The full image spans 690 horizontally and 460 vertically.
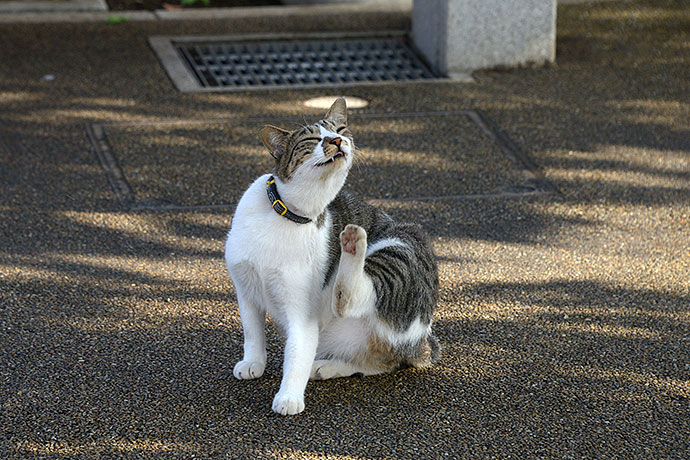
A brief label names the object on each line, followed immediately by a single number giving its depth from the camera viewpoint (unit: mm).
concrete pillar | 15139
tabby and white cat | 6987
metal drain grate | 15019
